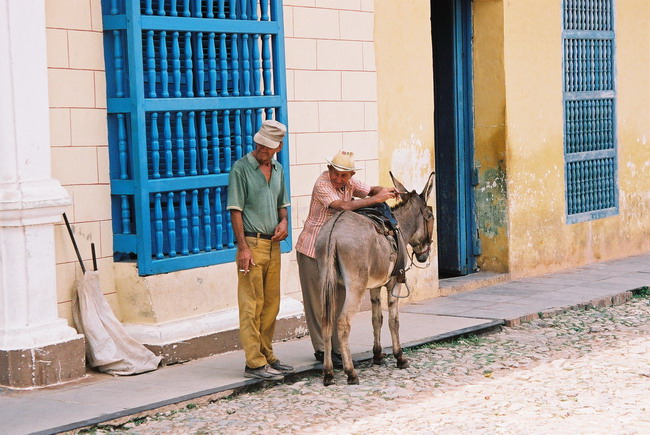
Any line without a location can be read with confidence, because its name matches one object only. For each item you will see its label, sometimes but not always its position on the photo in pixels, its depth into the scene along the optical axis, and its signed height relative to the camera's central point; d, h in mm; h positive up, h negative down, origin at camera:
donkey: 8180 -724
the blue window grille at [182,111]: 8758 +447
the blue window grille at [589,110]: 14258 +555
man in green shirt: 8211 -499
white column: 7973 -56
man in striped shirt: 8414 -322
